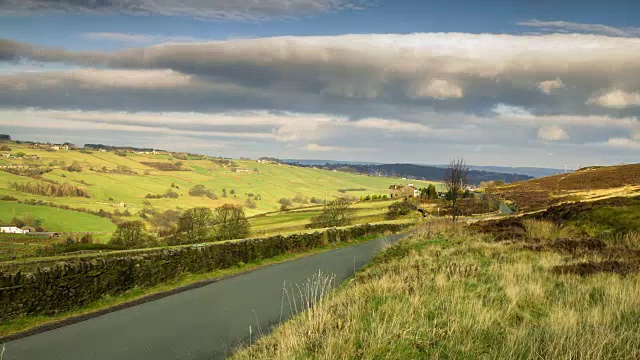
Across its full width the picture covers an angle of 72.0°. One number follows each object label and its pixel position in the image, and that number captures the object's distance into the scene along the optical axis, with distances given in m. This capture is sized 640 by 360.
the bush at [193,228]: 58.00
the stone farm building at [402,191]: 138.75
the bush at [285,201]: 186.06
